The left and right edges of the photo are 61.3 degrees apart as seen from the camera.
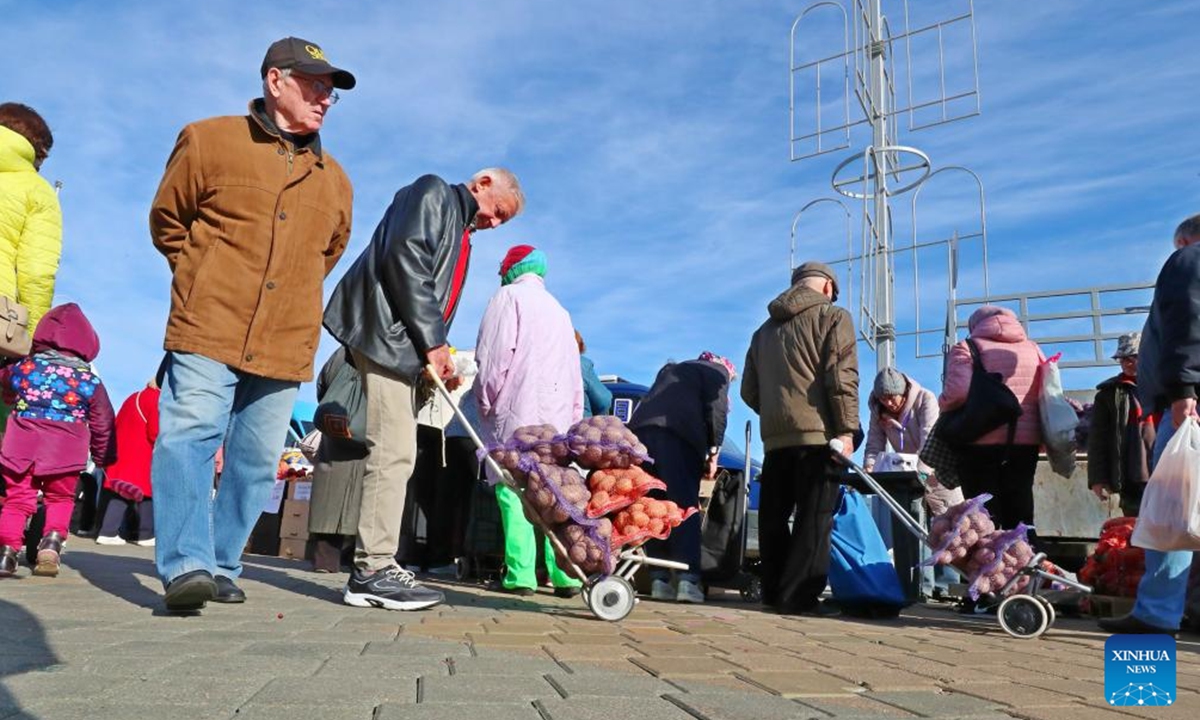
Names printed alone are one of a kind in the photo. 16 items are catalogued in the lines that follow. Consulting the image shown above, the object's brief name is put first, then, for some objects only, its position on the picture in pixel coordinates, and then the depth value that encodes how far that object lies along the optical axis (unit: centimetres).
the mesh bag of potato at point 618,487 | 448
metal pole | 1570
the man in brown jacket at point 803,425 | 541
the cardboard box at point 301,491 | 972
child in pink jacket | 553
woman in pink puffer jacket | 589
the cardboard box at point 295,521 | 977
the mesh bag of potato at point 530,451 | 449
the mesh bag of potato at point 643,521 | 448
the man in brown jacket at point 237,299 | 374
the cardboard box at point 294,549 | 984
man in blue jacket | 430
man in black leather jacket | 430
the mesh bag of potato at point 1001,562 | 460
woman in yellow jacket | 447
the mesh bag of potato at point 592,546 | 436
